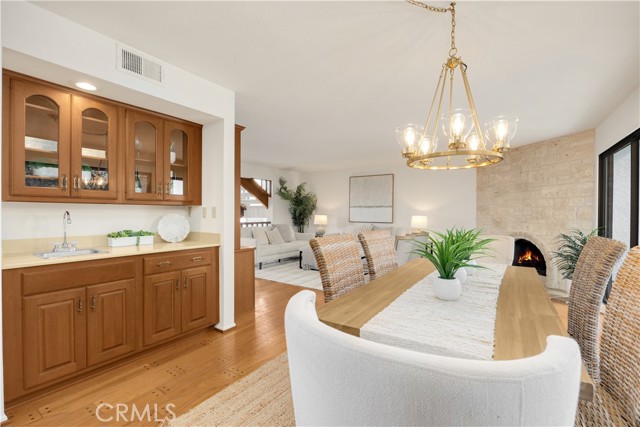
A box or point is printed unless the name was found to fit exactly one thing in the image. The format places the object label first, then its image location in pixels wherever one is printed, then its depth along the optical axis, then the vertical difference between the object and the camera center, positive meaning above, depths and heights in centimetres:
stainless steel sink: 218 -31
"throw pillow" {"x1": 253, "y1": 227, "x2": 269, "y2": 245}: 609 -48
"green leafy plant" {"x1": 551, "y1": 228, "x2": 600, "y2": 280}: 363 -51
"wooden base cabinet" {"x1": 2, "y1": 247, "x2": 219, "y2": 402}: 177 -70
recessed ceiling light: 206 +86
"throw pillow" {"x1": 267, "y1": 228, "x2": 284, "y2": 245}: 643 -53
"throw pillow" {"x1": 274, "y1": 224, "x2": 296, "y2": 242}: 705 -46
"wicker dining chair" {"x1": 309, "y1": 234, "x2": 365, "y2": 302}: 182 -33
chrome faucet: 227 -25
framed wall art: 726 +35
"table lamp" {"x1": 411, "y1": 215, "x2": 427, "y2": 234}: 638 -21
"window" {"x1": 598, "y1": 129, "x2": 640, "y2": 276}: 291 +26
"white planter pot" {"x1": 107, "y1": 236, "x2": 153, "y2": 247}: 253 -25
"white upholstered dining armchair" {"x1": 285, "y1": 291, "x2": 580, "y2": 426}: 39 -23
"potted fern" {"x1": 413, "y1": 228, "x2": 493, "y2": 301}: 149 -23
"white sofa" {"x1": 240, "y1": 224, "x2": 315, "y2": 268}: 594 -69
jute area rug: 171 -116
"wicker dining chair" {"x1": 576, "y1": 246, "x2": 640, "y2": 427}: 100 -51
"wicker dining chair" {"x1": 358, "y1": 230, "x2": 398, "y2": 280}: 228 -31
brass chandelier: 169 +48
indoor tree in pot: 790 +27
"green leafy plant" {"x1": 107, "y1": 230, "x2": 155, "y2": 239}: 256 -19
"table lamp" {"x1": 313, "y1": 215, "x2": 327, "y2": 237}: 775 -20
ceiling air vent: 209 +105
